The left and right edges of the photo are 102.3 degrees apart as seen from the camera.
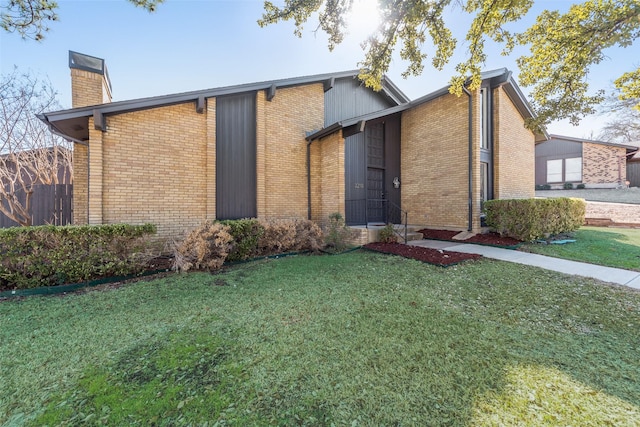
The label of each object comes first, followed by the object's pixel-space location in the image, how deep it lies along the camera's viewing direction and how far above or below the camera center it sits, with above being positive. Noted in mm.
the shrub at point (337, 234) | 8312 -761
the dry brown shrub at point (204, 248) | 6023 -880
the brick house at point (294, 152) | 6887 +2087
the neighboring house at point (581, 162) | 20062 +3989
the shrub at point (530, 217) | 8031 -204
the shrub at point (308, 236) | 8039 -792
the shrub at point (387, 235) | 8867 -830
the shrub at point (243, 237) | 6812 -683
